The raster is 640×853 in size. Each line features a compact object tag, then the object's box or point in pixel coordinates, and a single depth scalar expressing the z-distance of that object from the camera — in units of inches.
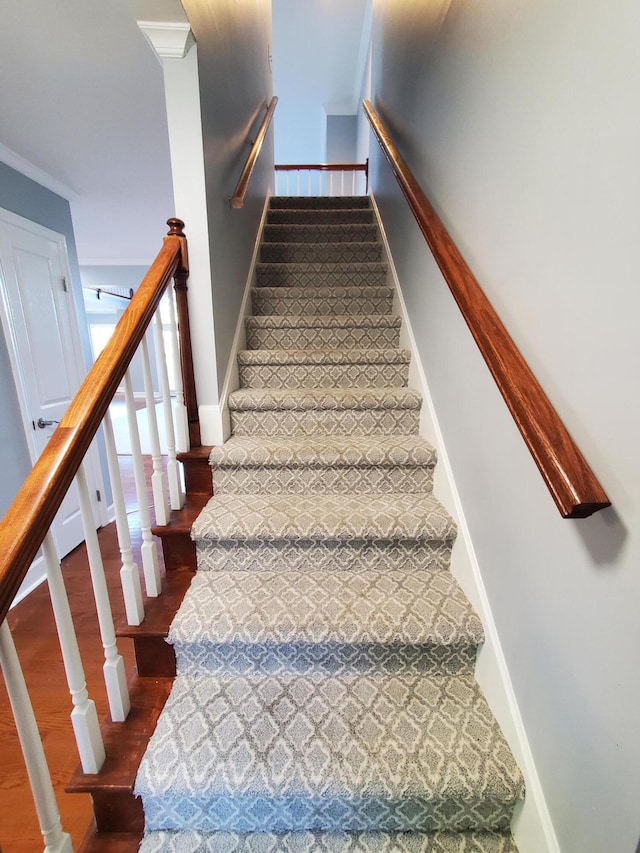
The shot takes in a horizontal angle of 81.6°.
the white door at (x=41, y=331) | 83.4
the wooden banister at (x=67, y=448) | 24.8
